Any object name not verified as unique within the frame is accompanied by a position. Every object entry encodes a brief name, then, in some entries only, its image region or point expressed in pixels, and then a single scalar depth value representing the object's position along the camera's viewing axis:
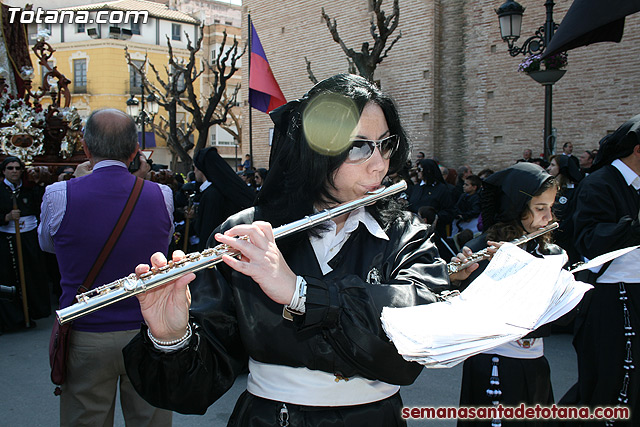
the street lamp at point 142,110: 18.12
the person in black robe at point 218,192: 5.18
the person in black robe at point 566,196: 6.03
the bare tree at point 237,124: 27.48
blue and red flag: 9.67
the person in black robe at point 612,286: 3.16
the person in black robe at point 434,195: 8.30
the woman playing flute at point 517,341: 2.85
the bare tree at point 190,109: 17.56
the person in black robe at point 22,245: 6.18
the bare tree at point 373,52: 11.88
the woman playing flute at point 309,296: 1.38
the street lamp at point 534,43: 8.02
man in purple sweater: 2.62
